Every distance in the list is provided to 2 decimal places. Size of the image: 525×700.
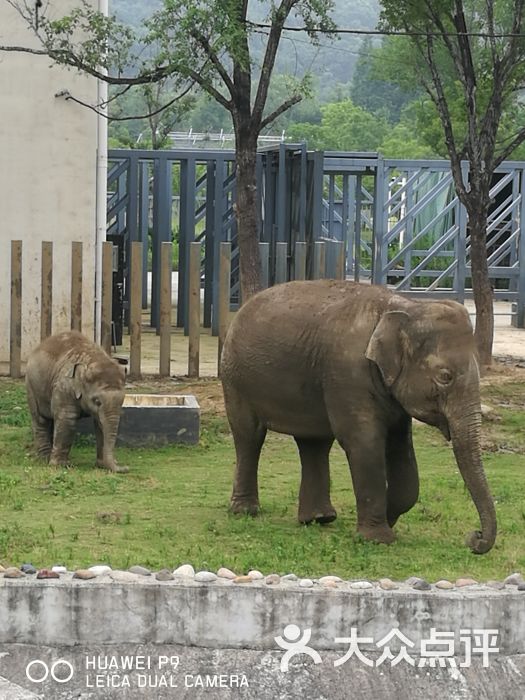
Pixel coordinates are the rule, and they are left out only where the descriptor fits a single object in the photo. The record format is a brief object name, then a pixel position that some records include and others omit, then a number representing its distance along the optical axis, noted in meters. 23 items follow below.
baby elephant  21.33
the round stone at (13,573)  12.95
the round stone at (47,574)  12.85
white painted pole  32.57
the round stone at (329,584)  12.78
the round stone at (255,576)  12.95
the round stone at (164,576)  12.78
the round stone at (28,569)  13.16
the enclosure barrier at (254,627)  12.37
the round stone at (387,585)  12.82
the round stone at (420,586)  12.84
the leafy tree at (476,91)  31.51
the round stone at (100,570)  12.86
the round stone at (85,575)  12.77
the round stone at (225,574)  13.05
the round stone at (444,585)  13.04
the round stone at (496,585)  13.07
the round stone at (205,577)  12.73
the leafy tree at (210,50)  28.17
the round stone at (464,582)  13.21
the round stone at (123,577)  12.70
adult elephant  15.77
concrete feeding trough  23.09
